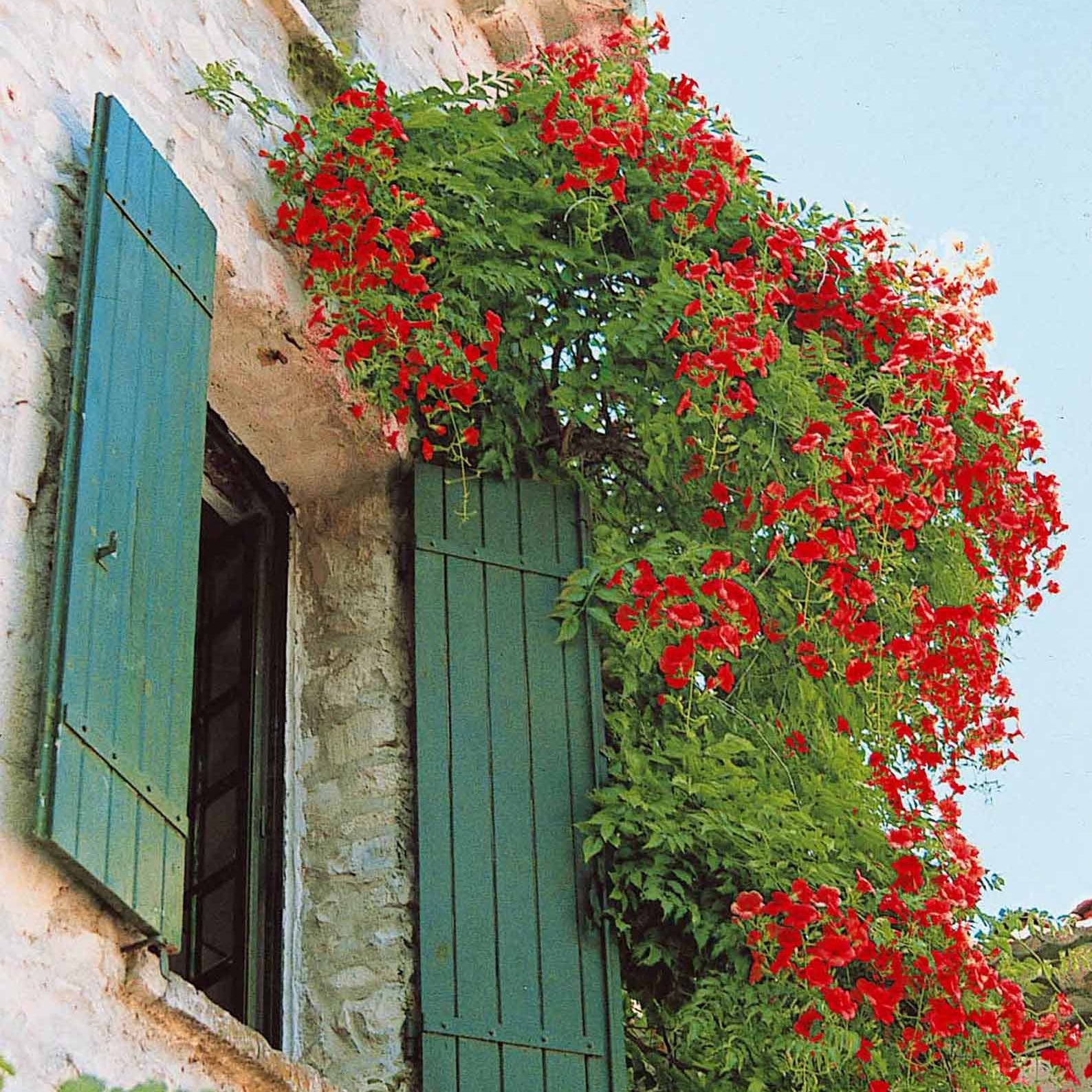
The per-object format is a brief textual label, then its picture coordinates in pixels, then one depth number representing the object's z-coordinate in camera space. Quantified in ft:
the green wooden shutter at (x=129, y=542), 10.22
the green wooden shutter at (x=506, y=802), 13.43
